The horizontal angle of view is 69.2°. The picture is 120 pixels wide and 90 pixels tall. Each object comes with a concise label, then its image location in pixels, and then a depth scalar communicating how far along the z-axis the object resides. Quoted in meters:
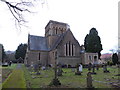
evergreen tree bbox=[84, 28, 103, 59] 30.82
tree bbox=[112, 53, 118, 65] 27.06
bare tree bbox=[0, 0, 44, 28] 5.41
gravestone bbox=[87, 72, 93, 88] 5.81
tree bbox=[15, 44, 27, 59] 45.36
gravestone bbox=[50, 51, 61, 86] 6.70
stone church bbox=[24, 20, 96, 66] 22.38
